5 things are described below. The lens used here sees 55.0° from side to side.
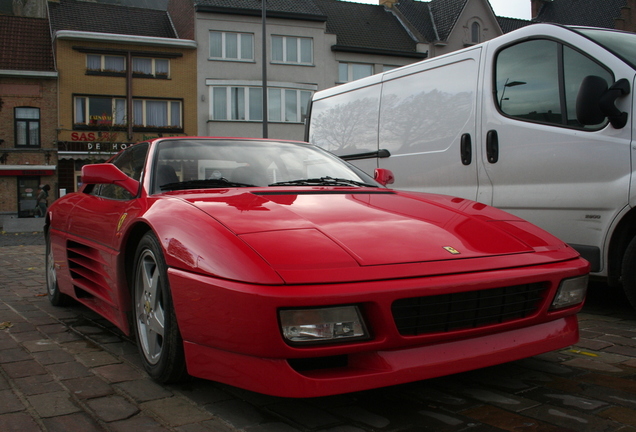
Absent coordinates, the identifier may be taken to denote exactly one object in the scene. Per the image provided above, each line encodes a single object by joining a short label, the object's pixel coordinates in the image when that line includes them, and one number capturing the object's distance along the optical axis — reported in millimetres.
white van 3992
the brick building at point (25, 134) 28266
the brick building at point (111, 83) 28656
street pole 18420
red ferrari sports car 2127
